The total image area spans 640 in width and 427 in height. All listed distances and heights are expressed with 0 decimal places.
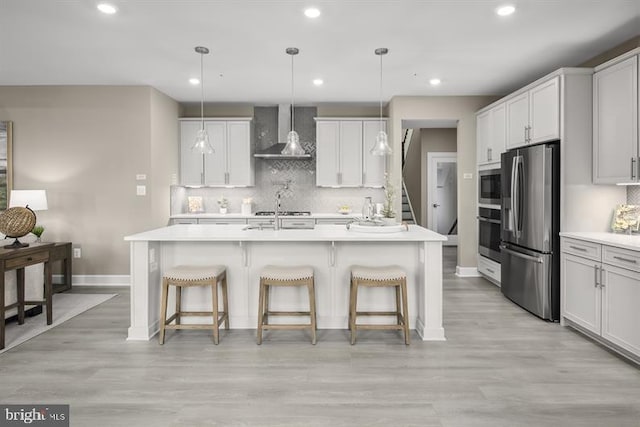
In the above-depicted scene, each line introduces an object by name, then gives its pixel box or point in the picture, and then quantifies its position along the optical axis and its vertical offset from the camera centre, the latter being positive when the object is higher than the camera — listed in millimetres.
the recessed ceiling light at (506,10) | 2985 +1558
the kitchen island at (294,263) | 3459 -502
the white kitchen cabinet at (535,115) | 3705 +982
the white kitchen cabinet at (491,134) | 4828 +976
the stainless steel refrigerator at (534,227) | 3668 -194
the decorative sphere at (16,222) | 3453 -99
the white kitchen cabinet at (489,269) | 4913 -812
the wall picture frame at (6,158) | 5086 +700
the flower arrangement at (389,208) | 3330 +7
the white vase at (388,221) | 3488 -110
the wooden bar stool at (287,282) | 3084 -580
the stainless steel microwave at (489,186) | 4848 +287
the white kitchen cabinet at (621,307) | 2734 -742
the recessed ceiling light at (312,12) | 3018 +1563
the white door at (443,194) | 8438 +319
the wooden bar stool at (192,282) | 3088 -575
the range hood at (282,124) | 6020 +1337
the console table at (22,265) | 3051 -454
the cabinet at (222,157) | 6023 +820
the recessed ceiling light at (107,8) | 2951 +1569
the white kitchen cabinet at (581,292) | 3135 -720
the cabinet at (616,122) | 3131 +732
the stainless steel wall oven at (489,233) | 4867 -326
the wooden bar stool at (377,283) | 3074 -588
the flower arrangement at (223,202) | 6225 +127
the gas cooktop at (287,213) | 5922 -56
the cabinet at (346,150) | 6018 +919
